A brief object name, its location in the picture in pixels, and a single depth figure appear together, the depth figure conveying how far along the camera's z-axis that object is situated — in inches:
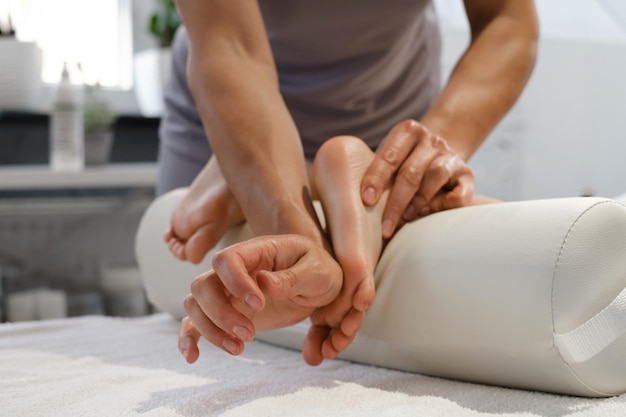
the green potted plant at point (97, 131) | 100.3
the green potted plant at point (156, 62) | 110.9
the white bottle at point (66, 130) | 96.6
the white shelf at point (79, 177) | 90.9
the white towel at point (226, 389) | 29.2
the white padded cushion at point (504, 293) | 30.4
